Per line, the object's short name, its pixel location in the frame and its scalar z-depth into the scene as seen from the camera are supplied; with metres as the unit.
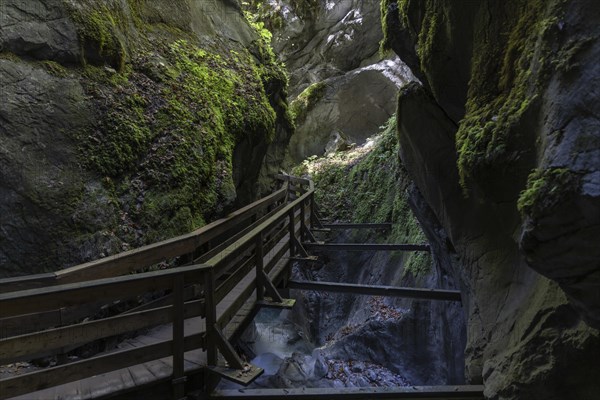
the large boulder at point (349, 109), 21.56
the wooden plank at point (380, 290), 6.52
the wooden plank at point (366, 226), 11.70
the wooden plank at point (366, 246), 9.19
